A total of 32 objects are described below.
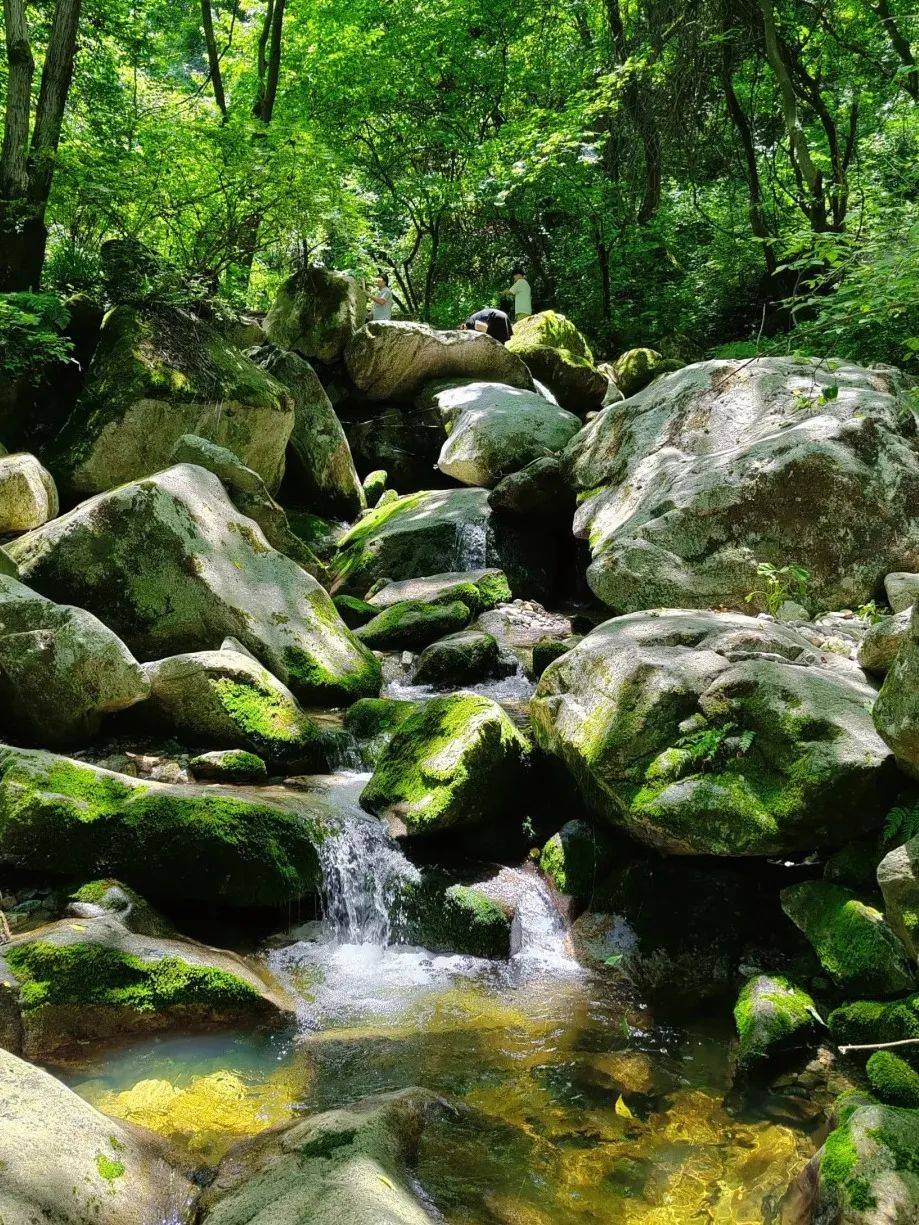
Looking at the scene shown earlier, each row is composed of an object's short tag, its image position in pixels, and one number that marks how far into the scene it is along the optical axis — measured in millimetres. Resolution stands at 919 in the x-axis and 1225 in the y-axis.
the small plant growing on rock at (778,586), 8773
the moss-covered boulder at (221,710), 7160
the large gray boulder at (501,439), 14062
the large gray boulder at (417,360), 16875
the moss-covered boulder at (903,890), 4172
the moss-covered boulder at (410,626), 10375
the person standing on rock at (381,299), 19605
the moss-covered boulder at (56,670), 6613
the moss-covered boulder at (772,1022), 4551
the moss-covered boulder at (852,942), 4516
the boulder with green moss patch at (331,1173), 3061
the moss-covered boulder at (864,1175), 3205
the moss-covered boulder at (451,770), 6266
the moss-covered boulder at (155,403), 10672
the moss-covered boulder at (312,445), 14602
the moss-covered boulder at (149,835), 5293
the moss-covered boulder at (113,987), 4367
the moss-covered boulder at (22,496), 8914
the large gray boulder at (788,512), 9141
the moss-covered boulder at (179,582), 7879
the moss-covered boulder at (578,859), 6125
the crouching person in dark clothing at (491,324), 18734
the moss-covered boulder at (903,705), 4430
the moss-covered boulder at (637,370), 17344
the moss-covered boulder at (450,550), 12680
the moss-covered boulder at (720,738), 5094
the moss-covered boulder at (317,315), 16766
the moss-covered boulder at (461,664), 9461
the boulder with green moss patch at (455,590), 11281
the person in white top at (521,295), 20328
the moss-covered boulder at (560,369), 18062
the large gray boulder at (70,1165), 2871
